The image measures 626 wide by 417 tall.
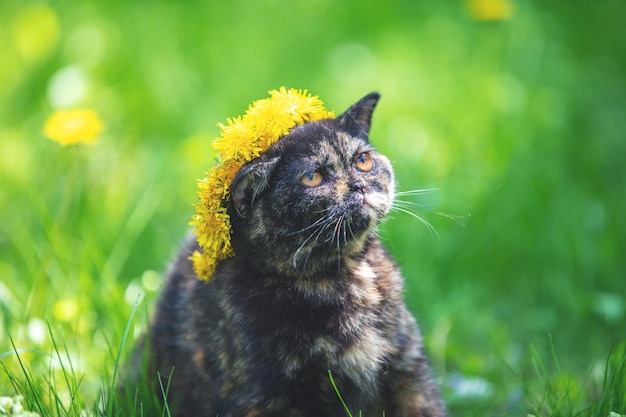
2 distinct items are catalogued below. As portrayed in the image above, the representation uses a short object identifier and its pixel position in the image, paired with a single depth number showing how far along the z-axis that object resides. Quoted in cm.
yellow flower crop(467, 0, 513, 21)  550
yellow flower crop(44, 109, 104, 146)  337
